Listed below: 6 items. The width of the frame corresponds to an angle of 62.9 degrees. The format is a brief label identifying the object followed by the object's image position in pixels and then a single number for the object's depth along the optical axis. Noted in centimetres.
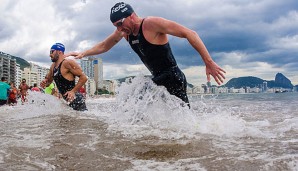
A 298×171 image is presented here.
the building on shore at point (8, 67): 10986
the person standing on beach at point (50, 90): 962
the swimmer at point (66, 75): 537
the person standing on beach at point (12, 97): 1458
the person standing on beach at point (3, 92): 1285
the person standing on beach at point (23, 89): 1539
